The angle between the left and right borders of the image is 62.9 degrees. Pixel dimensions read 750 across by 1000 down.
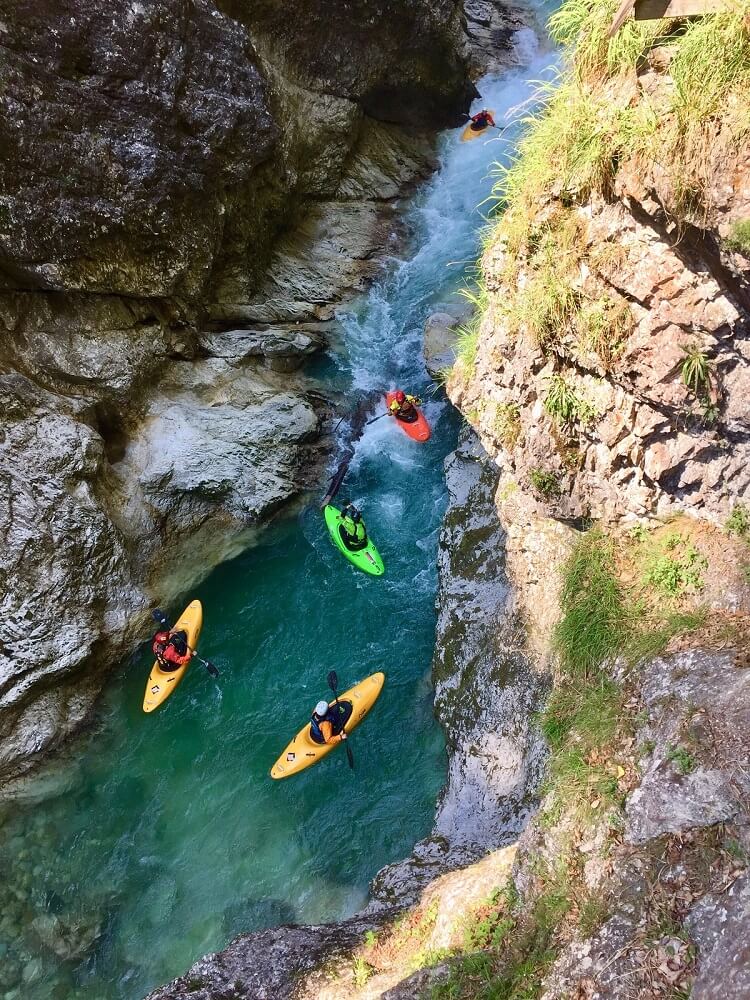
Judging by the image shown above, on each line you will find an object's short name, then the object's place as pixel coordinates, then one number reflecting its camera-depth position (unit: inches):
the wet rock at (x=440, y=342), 364.5
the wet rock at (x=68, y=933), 252.1
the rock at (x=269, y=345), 369.4
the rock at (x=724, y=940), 108.2
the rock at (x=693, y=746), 133.8
